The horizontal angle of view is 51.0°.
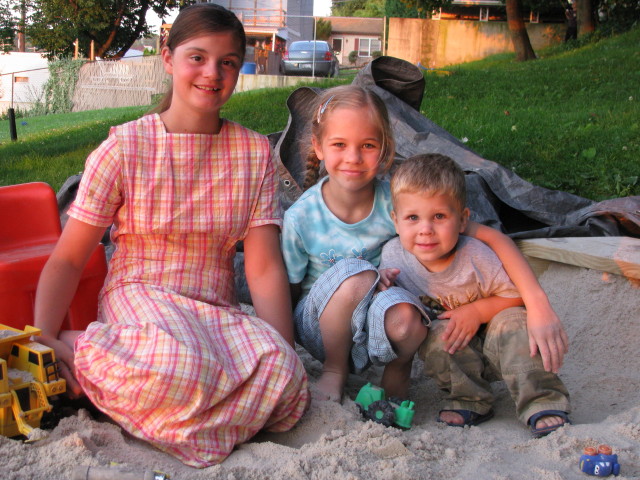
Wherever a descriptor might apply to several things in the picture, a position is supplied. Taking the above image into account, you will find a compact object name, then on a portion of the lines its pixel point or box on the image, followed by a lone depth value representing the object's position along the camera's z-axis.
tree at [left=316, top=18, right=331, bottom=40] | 45.10
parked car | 20.45
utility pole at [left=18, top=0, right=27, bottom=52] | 27.24
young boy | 2.21
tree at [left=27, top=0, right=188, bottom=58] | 25.45
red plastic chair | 2.19
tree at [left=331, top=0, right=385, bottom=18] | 55.81
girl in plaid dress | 1.87
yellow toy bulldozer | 1.78
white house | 21.77
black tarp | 3.40
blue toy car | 1.72
